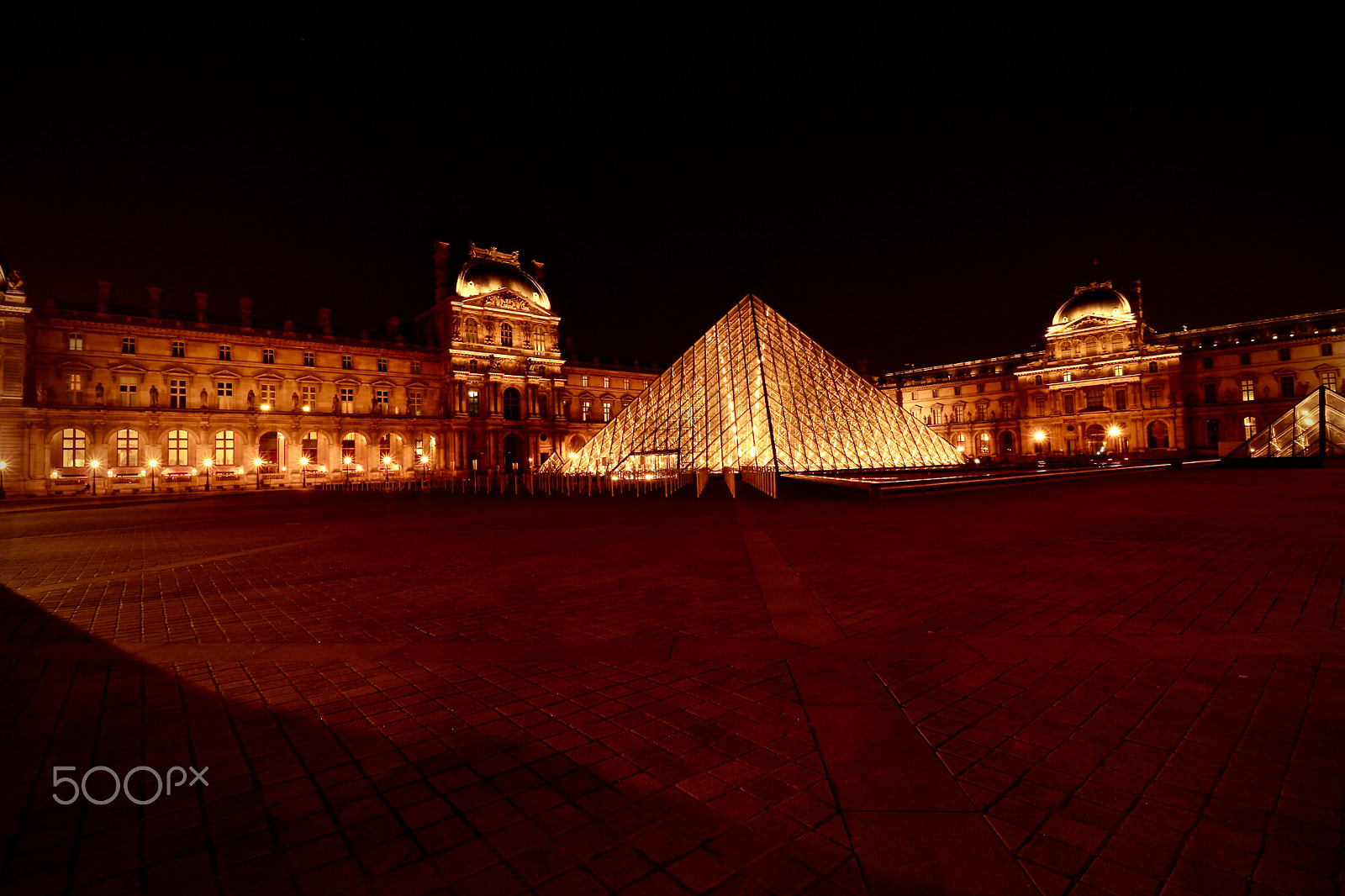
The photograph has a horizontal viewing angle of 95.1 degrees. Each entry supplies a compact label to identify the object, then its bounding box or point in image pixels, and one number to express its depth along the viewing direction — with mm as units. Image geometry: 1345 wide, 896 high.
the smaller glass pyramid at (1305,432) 28562
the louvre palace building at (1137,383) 45594
